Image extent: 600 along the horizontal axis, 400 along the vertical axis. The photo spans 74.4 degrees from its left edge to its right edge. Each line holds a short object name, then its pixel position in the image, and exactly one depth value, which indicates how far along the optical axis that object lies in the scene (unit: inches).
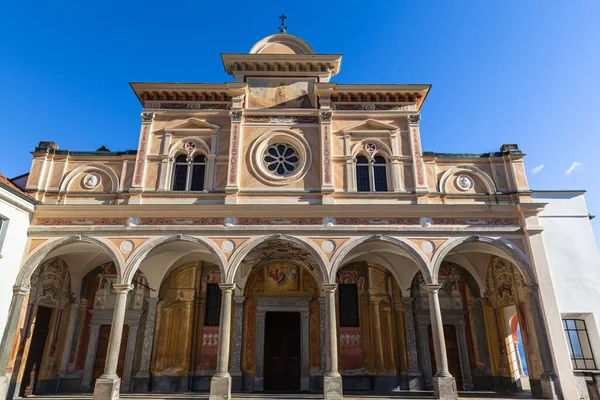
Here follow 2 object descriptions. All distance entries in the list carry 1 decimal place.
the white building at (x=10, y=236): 437.4
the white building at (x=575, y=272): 454.3
